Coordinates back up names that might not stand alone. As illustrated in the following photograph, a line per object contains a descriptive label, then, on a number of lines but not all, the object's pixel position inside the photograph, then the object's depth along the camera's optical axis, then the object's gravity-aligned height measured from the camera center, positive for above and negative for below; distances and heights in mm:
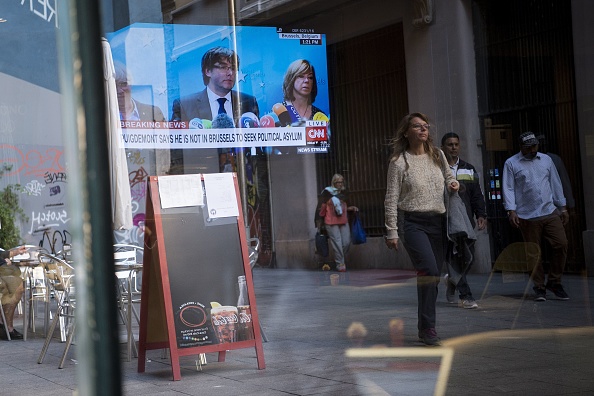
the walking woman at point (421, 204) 5609 -75
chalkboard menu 5055 -377
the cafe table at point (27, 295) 7199 -638
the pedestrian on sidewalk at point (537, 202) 5582 -113
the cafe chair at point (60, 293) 5688 -538
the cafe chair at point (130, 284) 5203 -482
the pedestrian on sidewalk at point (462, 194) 5684 -38
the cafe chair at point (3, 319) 7086 -790
